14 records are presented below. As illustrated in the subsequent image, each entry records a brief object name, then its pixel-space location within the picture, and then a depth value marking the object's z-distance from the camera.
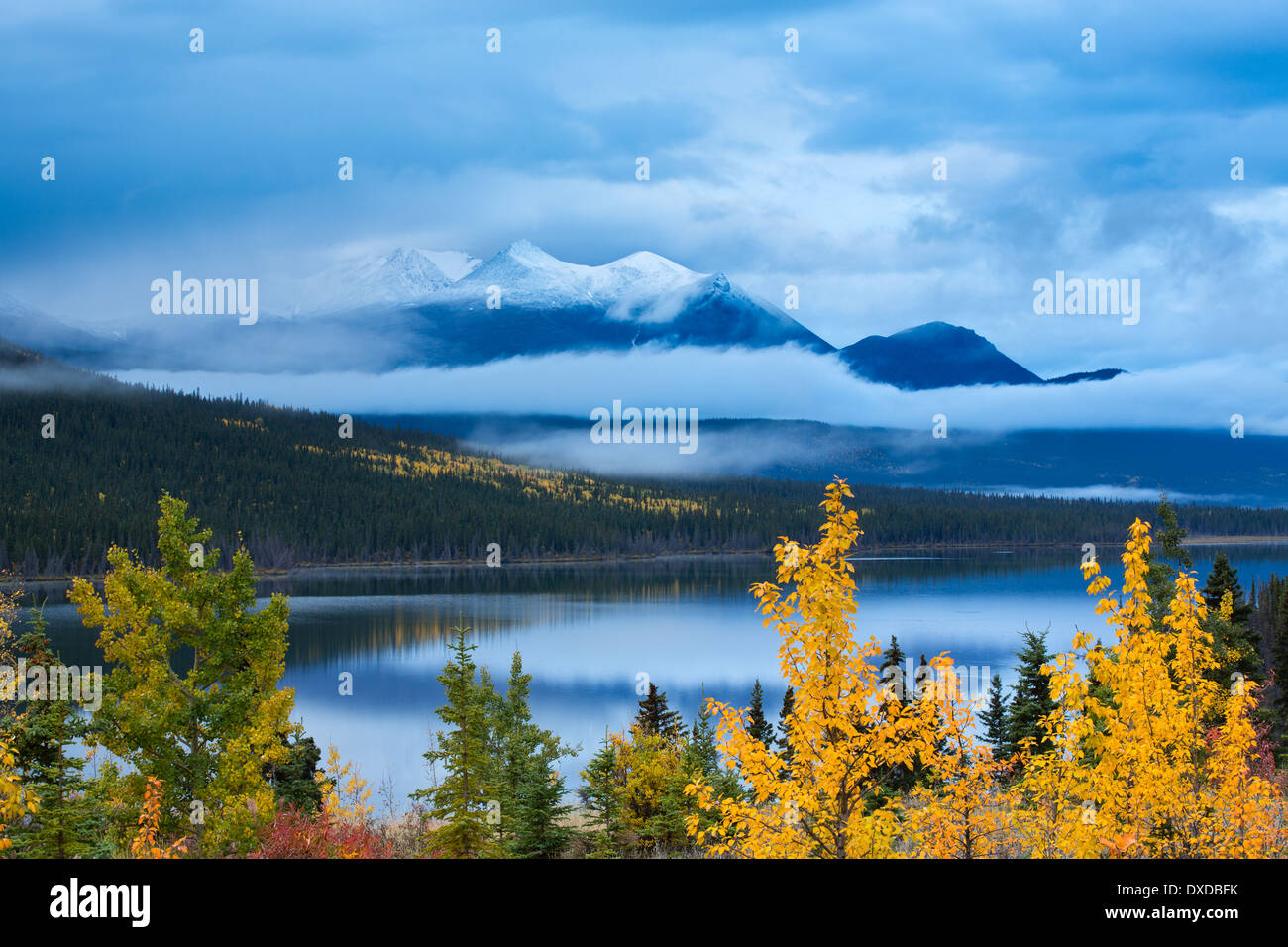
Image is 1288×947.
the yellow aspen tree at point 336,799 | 31.02
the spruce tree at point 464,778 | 29.20
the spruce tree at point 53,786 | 23.67
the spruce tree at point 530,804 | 27.28
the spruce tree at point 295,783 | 34.31
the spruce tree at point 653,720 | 45.94
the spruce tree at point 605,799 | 28.61
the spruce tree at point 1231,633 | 39.53
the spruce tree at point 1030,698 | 37.38
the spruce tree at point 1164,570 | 36.22
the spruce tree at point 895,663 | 25.48
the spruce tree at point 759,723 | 39.72
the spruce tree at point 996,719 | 43.03
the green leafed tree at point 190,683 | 28.08
